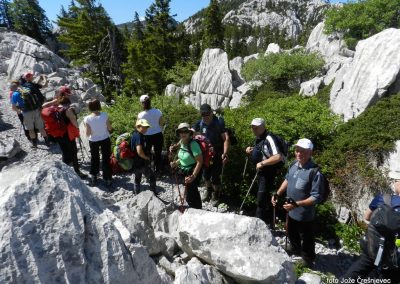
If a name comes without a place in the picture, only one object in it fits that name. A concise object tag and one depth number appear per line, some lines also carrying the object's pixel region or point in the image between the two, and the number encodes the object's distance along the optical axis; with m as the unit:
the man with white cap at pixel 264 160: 5.43
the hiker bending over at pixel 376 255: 3.78
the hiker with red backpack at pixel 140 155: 6.33
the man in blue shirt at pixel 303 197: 4.53
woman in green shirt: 5.39
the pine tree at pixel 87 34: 27.95
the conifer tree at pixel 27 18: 52.95
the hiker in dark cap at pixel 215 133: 6.28
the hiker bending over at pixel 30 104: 8.81
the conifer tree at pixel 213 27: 38.16
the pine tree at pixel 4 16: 61.38
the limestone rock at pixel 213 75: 27.44
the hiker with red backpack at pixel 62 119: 6.92
